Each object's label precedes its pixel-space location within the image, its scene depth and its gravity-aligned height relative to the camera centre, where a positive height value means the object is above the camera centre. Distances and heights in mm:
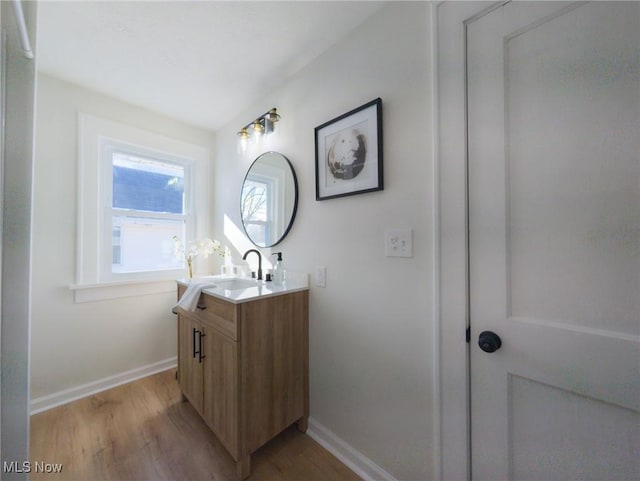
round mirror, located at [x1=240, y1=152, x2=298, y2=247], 1685 +334
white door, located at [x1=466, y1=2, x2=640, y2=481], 696 +9
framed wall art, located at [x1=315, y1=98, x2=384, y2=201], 1218 +488
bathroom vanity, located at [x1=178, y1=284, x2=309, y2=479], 1218 -694
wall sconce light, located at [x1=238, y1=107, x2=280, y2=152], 1727 +880
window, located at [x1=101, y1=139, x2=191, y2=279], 2023 +311
